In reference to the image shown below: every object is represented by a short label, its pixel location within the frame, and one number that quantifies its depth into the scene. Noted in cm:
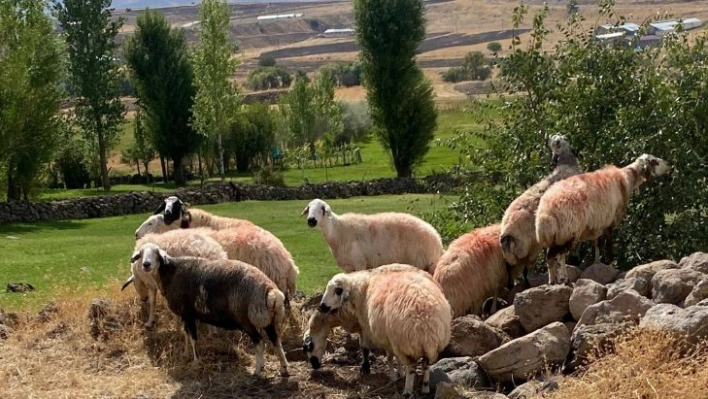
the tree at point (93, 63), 5038
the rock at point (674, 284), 1005
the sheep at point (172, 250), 1231
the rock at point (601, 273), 1159
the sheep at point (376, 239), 1387
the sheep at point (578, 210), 1163
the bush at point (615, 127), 1370
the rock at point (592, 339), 930
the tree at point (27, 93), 3594
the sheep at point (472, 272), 1178
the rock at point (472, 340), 1037
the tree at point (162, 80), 5259
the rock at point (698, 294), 969
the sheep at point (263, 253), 1270
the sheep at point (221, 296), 1057
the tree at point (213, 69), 4569
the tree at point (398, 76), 5297
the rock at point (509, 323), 1073
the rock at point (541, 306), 1048
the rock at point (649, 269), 1081
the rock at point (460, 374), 968
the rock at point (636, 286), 1052
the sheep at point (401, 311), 927
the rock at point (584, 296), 1027
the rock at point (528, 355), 951
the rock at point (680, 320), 887
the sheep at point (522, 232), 1205
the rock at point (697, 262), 1064
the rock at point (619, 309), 963
